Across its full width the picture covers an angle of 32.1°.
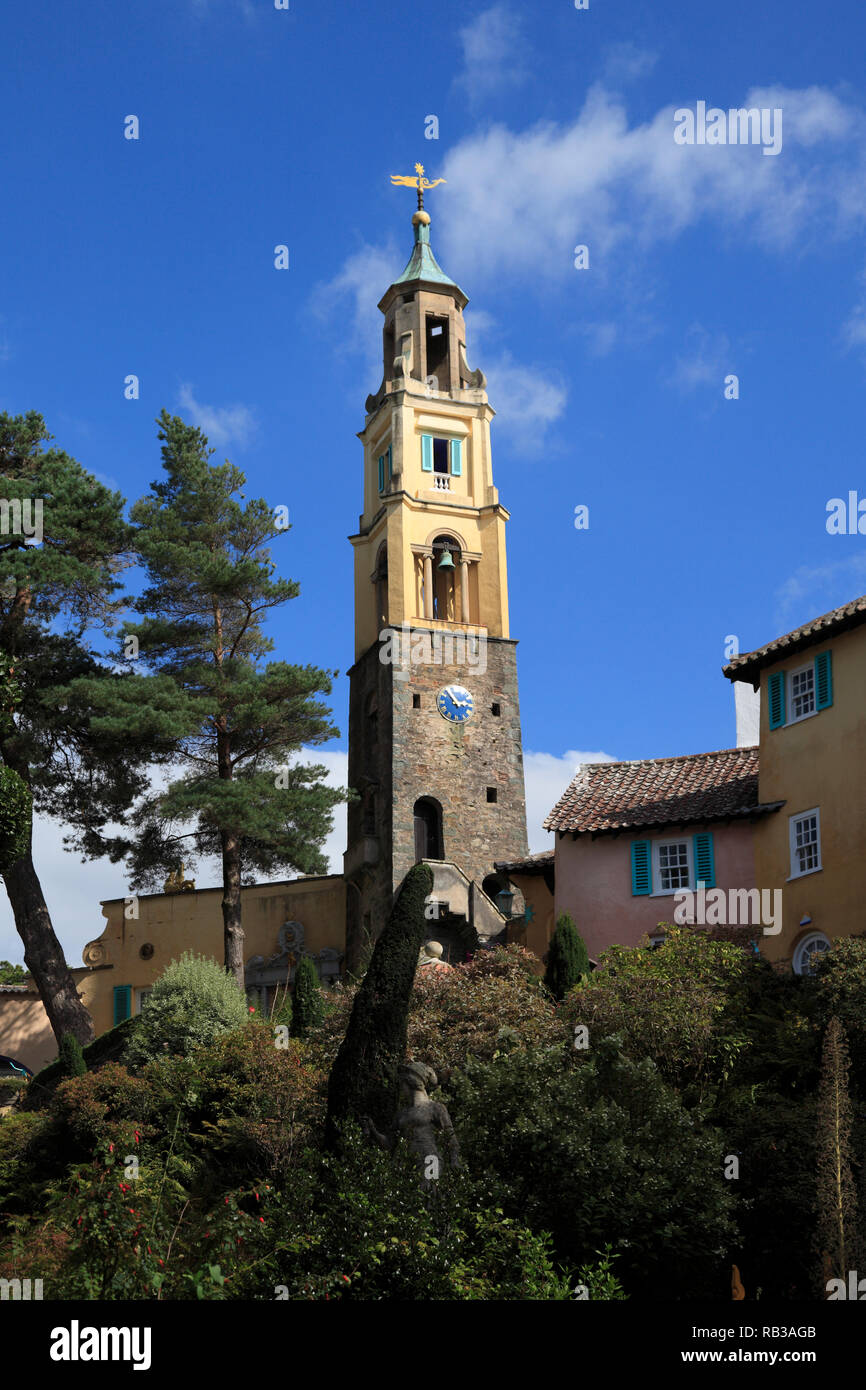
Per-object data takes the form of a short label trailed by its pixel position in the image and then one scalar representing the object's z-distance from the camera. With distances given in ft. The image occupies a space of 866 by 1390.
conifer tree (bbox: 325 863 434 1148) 65.10
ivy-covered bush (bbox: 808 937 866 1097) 76.43
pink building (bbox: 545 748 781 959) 108.17
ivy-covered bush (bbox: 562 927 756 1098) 78.07
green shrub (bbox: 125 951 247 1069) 94.79
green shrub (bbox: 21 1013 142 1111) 101.55
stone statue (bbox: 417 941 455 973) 98.99
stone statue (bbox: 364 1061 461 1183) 60.90
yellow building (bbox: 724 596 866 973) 97.14
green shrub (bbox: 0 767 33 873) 66.28
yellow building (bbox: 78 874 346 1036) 150.00
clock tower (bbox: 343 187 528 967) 152.15
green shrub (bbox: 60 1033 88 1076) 98.68
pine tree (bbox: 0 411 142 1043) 118.93
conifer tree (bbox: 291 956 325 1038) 102.06
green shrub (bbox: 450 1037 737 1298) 62.13
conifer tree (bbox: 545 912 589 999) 98.43
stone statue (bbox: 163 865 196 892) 155.84
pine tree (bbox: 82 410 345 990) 122.93
